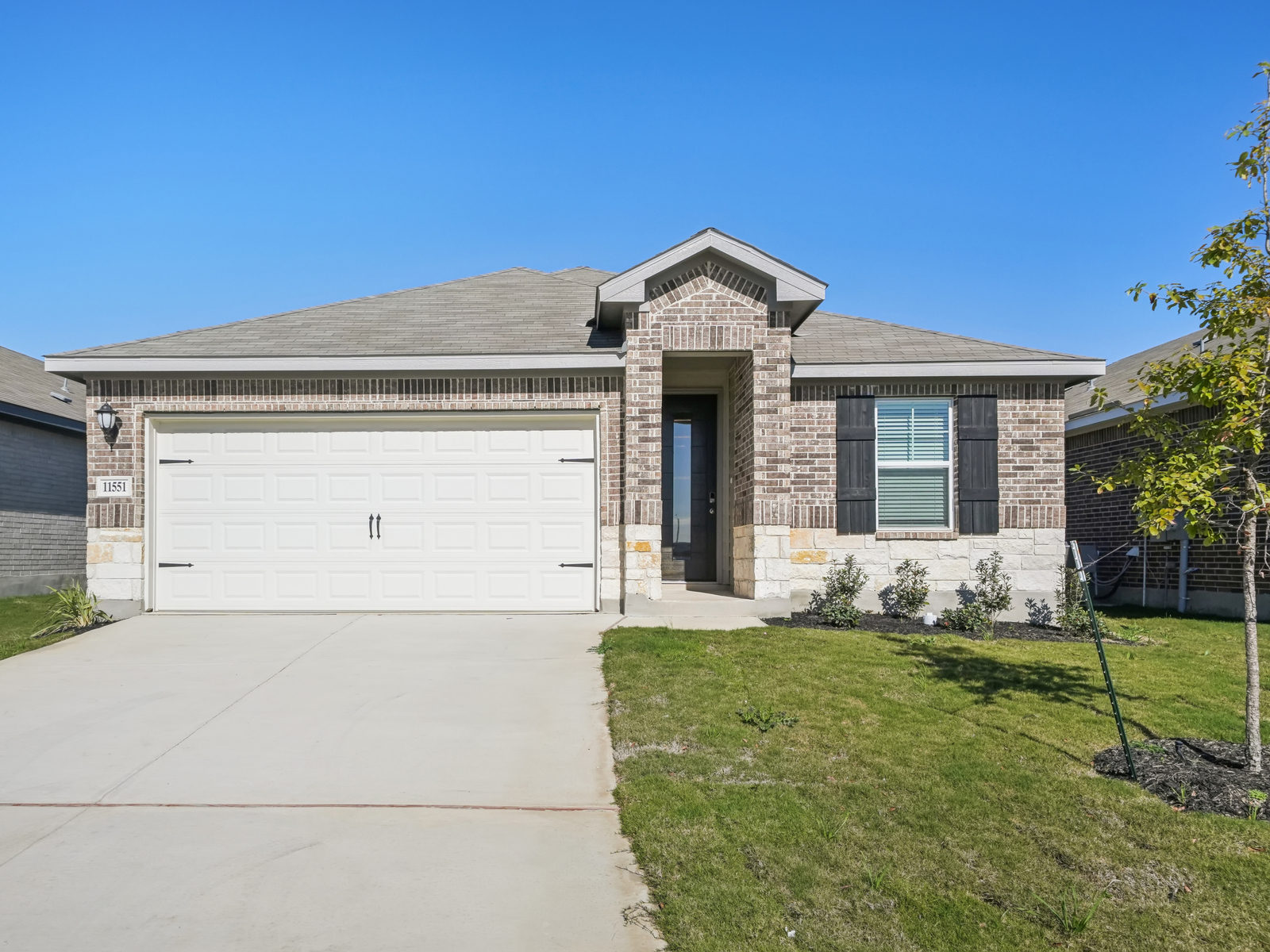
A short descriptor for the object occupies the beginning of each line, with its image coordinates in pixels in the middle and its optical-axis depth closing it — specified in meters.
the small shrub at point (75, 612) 9.43
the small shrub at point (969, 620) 9.45
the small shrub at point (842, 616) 9.41
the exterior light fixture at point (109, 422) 10.02
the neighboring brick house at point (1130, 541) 11.81
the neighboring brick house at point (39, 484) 13.92
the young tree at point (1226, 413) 4.79
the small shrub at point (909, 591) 10.06
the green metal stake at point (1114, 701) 4.83
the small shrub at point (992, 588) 10.10
